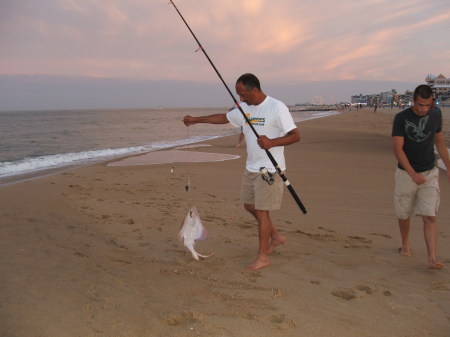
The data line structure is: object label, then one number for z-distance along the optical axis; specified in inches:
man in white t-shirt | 123.3
